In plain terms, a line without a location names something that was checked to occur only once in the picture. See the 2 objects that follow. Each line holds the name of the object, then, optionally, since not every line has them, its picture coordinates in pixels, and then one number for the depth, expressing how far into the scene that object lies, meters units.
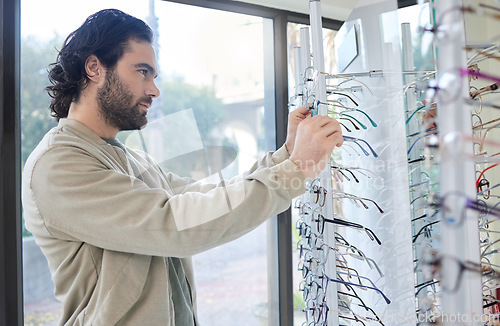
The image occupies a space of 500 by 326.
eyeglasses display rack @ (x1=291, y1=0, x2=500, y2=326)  1.17
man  1.04
